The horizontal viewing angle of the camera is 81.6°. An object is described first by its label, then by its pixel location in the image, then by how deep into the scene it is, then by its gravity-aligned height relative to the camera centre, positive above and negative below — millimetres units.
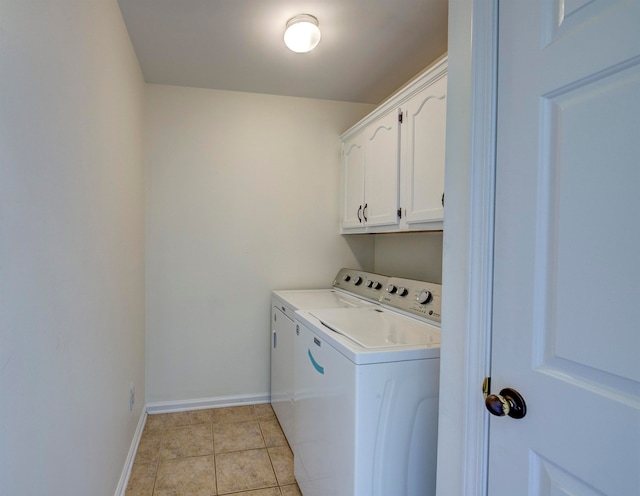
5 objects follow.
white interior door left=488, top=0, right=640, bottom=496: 639 -10
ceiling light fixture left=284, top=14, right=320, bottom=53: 1921 +1101
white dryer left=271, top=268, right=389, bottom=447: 2307 -439
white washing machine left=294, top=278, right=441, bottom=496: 1283 -619
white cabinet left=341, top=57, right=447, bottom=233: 1768 +463
